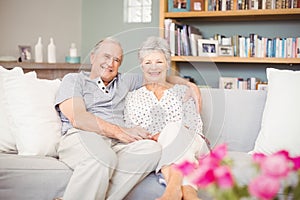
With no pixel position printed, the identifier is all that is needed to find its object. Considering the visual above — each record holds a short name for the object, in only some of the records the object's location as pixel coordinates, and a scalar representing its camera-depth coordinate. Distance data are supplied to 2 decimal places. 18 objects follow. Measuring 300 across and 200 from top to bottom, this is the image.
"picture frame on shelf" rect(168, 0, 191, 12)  3.84
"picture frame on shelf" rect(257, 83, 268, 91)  3.71
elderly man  1.88
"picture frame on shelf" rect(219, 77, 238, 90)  3.85
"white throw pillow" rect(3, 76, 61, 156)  2.12
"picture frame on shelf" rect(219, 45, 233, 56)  3.79
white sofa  1.94
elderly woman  2.12
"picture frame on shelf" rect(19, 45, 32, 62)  4.13
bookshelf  3.58
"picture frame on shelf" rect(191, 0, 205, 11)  3.83
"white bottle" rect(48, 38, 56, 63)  4.15
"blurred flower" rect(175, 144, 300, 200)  0.73
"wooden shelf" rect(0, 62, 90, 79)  3.93
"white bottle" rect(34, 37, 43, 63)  4.13
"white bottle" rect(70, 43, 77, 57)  4.26
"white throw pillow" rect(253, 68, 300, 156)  2.13
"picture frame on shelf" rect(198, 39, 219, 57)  3.81
